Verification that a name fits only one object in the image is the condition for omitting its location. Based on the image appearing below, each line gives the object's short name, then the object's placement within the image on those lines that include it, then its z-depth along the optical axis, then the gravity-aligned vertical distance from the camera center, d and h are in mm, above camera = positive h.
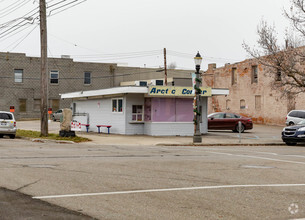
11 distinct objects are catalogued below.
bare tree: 26031 +3966
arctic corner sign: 27062 +1422
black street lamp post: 22719 +585
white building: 27609 +262
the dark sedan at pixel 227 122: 33938 -699
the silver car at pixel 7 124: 25500 -655
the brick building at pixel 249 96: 44312 +1928
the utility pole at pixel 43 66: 24516 +2666
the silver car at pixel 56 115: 50094 -236
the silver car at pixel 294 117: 34844 -309
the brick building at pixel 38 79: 52812 +4389
